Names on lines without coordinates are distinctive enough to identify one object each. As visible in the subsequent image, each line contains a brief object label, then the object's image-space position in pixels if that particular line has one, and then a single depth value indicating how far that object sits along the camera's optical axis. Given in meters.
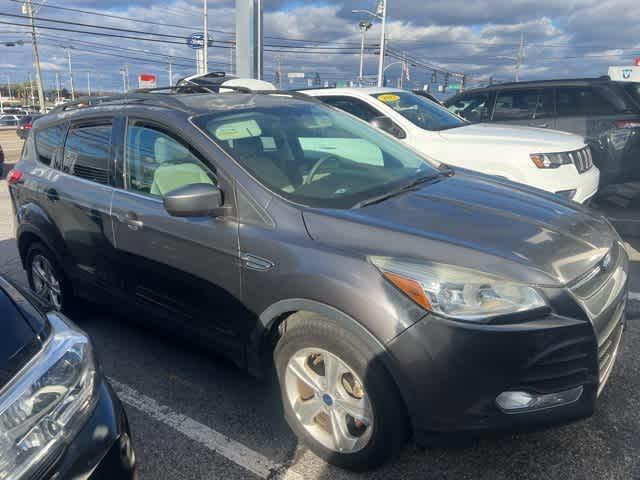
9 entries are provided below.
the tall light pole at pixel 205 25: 33.38
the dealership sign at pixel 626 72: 26.89
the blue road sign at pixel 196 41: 35.84
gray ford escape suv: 2.02
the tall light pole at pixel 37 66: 45.41
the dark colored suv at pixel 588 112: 6.96
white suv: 5.31
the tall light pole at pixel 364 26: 38.26
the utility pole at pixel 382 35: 30.88
